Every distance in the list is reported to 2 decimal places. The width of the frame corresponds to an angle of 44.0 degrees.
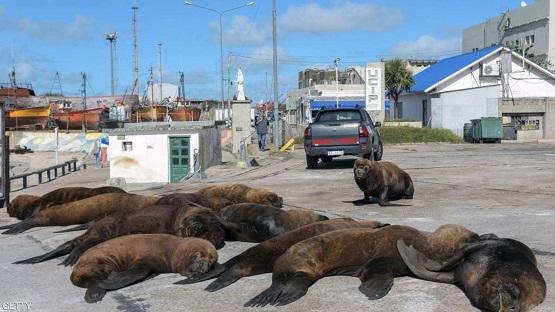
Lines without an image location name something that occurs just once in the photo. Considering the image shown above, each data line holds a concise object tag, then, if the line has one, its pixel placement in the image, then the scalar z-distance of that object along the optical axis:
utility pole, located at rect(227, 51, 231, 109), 70.00
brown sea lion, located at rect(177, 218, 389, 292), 6.58
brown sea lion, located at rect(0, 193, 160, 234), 9.85
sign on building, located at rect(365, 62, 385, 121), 45.19
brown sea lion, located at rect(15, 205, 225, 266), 7.77
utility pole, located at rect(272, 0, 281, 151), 33.38
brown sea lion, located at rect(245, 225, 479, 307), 5.97
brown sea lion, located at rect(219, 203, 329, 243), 8.06
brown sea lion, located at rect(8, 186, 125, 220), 11.13
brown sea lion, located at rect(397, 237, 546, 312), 5.00
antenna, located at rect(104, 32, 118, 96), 91.69
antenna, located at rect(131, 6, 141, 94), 86.25
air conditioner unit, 52.56
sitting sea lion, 11.55
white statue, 42.76
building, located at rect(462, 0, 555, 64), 68.62
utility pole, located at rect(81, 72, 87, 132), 92.75
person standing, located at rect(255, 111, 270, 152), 35.59
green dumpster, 41.44
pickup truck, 20.25
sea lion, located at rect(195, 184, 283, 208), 10.29
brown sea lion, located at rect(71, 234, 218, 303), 6.67
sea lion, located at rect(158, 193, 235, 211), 9.43
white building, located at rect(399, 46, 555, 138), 45.97
